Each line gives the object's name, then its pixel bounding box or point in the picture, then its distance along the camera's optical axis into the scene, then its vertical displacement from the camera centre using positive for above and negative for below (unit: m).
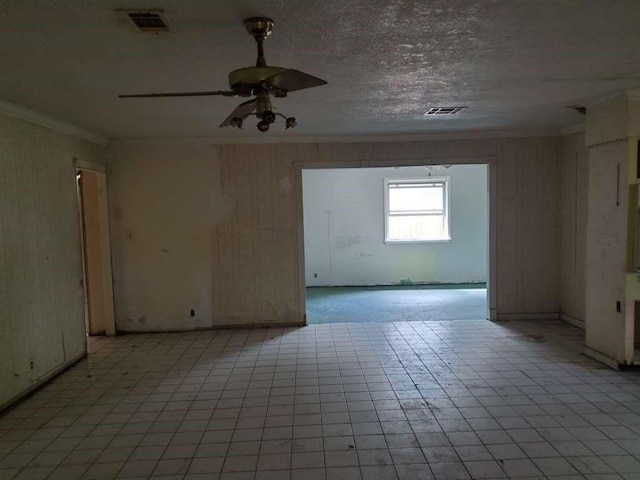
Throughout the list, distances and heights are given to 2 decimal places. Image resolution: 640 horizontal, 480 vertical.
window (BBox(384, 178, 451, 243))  8.65 +0.07
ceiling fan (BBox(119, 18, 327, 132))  1.92 +0.62
